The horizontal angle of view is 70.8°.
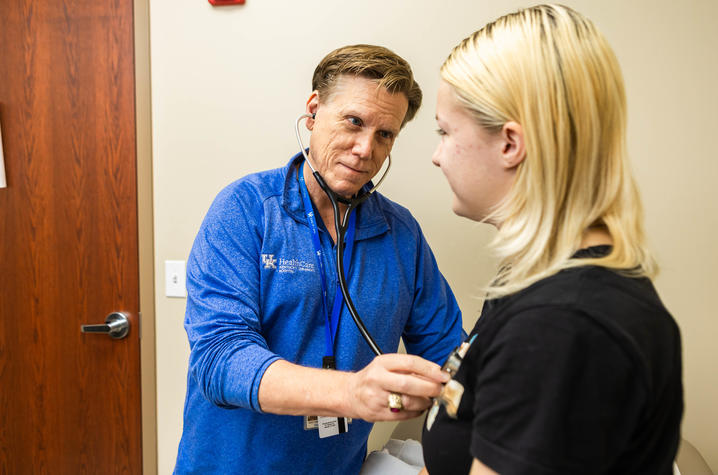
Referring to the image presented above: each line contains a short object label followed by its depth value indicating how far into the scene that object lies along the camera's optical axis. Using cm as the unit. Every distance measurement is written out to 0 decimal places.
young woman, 51
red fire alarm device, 162
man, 102
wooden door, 171
